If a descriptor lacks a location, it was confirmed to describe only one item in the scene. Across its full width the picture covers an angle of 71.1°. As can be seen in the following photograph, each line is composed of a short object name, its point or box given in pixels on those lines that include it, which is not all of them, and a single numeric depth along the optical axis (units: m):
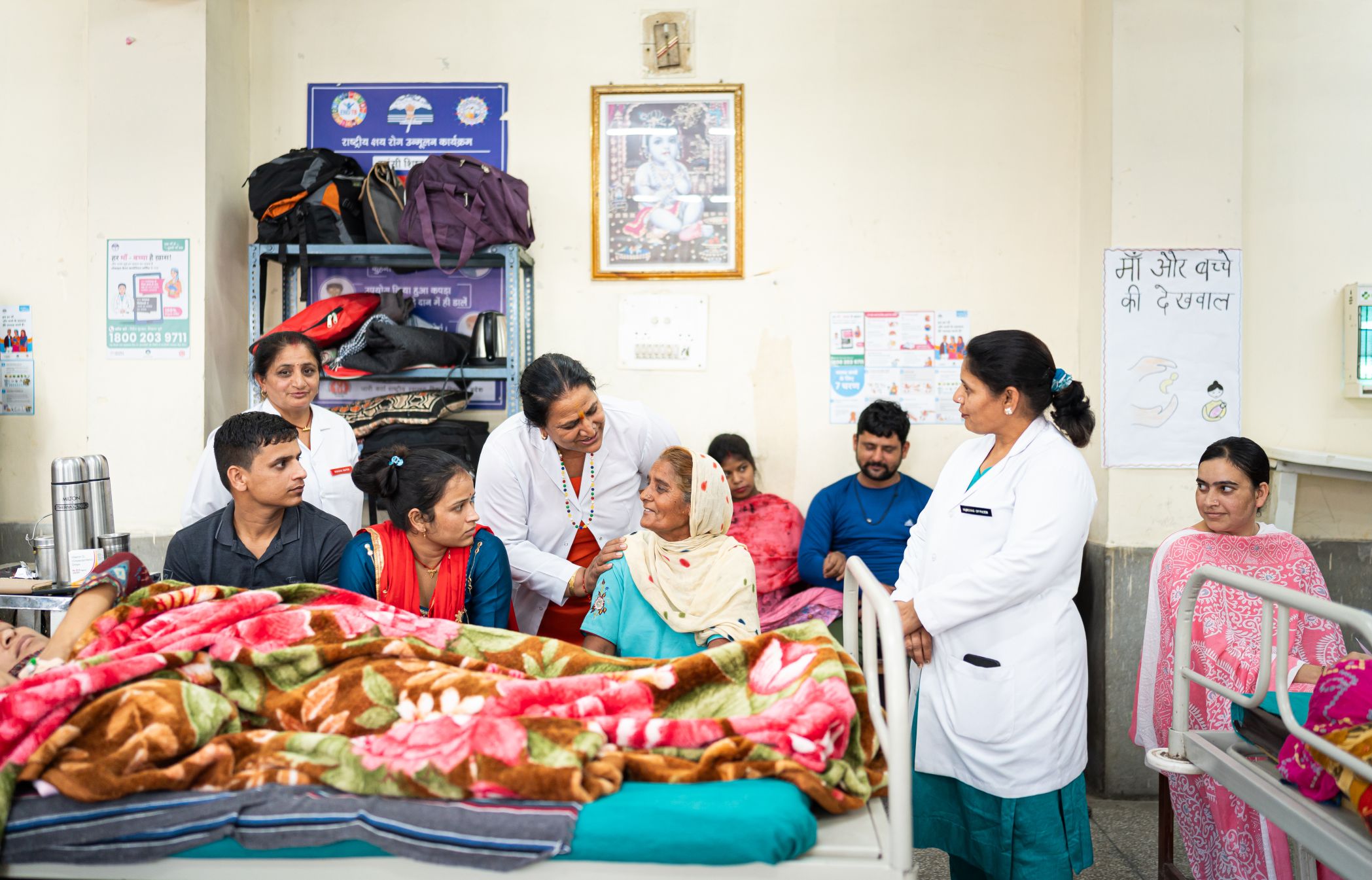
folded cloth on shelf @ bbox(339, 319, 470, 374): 3.78
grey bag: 3.80
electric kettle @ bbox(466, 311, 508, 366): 3.97
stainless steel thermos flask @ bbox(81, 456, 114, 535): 3.04
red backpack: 3.77
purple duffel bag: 3.71
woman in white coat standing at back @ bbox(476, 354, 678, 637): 2.88
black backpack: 3.76
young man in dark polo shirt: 2.49
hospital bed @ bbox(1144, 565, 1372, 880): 1.48
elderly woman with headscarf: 2.41
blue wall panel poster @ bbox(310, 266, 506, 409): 4.16
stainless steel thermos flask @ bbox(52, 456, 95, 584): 2.98
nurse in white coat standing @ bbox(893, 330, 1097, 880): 2.28
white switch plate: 4.15
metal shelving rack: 3.79
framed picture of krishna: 4.14
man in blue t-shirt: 3.91
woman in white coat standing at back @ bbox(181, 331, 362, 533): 3.26
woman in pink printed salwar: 2.53
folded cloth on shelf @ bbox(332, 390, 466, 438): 3.77
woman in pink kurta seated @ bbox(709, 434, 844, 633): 3.91
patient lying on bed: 2.00
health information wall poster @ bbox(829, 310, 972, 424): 4.12
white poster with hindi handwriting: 3.73
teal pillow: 1.51
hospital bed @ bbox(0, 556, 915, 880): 1.54
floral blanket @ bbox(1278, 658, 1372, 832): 1.55
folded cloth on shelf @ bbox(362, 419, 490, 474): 3.76
